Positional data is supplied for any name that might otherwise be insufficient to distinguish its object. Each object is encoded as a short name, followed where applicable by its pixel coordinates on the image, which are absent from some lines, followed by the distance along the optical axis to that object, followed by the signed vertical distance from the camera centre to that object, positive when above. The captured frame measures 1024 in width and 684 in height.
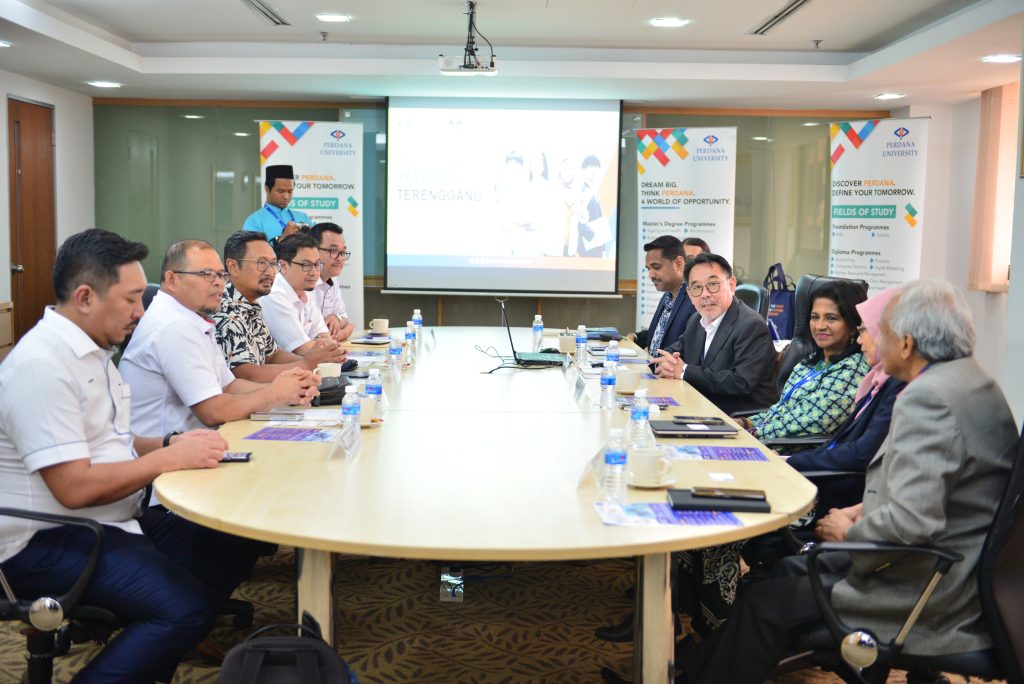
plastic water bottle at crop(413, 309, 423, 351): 5.45 -0.58
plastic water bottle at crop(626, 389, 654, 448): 2.69 -0.55
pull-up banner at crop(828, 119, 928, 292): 8.39 +0.33
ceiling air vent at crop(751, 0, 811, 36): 6.35 +1.53
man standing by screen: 7.01 +0.09
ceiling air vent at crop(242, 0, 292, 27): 6.55 +1.53
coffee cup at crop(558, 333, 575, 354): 4.98 -0.59
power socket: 3.61 -1.38
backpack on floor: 1.89 -0.87
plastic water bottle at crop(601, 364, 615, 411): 3.32 -0.56
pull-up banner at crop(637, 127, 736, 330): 8.72 +0.41
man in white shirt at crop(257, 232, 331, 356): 4.80 -0.35
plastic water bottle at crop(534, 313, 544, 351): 5.41 -0.61
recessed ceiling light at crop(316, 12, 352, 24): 6.89 +1.53
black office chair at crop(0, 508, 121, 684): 2.14 -0.91
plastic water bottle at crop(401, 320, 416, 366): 4.59 -0.60
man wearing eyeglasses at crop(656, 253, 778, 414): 4.18 -0.53
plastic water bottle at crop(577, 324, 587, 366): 4.55 -0.57
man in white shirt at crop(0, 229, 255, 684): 2.23 -0.60
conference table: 1.88 -0.61
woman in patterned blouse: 3.17 -0.46
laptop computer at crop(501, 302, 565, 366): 4.59 -0.62
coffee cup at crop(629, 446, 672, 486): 2.26 -0.56
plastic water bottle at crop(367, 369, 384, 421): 3.03 -0.56
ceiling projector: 6.46 +1.10
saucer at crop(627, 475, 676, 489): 2.27 -0.60
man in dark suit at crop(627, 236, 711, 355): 5.52 -0.26
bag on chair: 6.82 -0.56
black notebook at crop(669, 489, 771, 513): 2.09 -0.60
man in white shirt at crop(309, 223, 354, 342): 6.16 -0.22
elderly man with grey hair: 2.02 -0.60
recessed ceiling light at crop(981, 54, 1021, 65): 6.79 +1.29
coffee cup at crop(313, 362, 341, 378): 3.49 -0.52
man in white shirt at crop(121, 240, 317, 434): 3.03 -0.46
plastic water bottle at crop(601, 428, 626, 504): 2.16 -0.56
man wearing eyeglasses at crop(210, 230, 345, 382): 3.96 -0.34
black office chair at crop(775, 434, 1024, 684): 1.95 -0.80
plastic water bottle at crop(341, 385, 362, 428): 2.63 -0.52
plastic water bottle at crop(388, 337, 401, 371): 4.32 -0.59
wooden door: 8.07 +0.11
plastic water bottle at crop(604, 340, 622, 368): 4.01 -0.53
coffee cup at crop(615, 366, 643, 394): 3.61 -0.57
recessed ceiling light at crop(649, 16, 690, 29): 6.85 +1.53
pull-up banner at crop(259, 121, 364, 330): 8.80 +0.55
